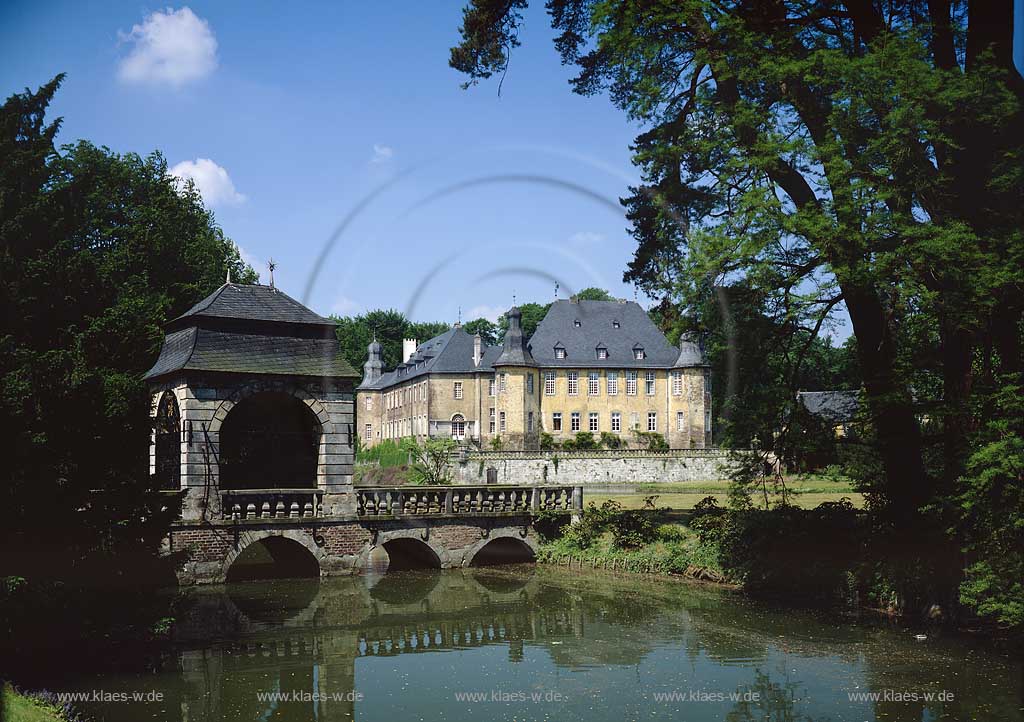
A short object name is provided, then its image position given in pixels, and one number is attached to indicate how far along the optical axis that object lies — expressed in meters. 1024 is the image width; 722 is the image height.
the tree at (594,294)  73.49
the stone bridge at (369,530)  19.83
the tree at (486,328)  78.88
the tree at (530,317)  79.31
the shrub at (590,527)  23.02
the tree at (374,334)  79.06
